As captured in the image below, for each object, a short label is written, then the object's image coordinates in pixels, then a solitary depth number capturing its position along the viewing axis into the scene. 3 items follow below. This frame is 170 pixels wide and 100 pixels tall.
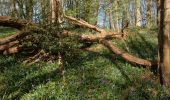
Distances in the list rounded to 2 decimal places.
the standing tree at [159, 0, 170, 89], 7.72
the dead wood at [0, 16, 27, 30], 8.64
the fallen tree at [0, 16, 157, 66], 8.73
